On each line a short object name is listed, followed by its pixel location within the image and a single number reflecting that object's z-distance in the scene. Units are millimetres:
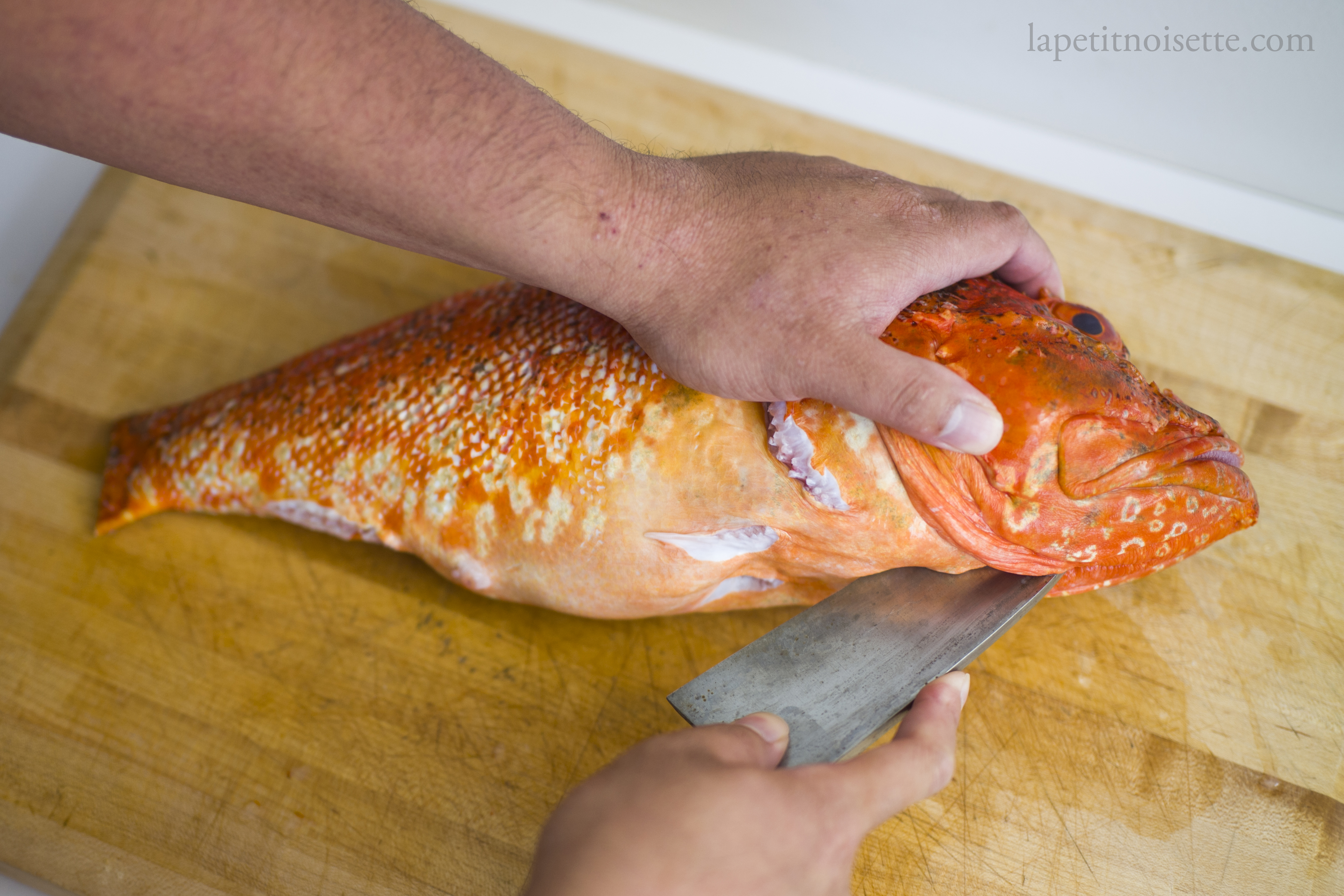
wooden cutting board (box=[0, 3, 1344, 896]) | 594
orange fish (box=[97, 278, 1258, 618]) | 553
